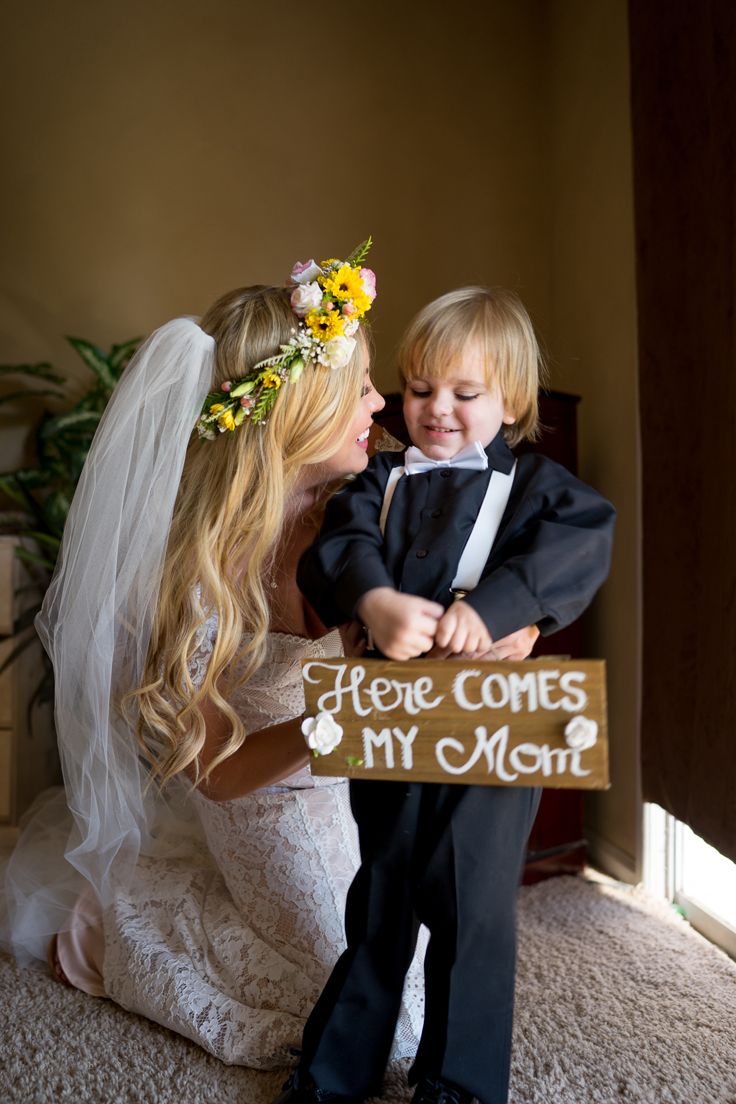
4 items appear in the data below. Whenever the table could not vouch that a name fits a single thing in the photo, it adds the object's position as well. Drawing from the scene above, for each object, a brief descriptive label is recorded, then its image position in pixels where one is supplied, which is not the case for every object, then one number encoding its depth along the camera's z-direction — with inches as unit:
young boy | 49.5
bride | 63.1
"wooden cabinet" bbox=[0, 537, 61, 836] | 113.6
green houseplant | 117.1
